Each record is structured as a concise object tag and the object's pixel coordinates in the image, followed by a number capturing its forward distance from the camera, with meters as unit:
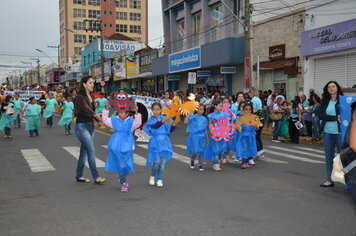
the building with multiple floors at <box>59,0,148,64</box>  92.31
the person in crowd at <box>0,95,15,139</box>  14.48
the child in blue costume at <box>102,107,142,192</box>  6.45
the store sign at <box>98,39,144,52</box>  61.17
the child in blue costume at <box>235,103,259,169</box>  8.62
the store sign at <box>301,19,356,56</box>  16.47
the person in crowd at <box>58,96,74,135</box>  15.73
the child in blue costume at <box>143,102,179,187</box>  6.93
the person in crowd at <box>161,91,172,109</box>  12.47
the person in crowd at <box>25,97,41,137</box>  15.37
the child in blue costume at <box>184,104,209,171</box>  8.24
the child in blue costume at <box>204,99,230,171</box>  8.40
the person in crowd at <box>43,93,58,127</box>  18.64
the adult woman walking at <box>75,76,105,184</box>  6.79
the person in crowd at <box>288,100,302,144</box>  13.81
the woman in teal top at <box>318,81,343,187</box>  6.60
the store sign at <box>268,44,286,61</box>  20.97
